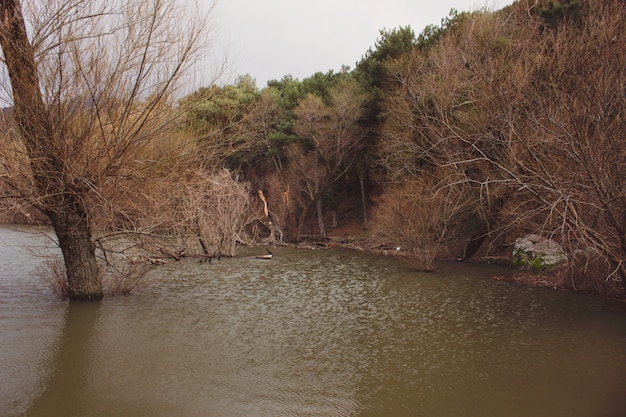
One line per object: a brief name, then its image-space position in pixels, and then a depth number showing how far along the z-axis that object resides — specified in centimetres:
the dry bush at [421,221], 1770
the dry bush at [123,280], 1152
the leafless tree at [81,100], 899
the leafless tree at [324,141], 3019
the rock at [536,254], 1706
